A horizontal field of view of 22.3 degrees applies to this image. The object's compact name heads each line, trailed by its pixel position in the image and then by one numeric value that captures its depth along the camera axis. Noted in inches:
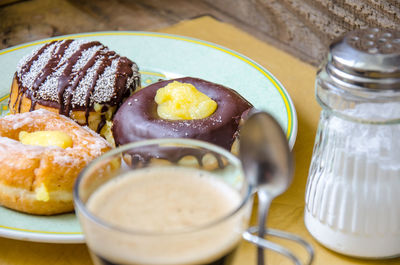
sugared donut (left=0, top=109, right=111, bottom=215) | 24.4
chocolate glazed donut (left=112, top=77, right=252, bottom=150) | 25.9
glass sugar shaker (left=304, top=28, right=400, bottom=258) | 22.2
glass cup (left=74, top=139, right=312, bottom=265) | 19.4
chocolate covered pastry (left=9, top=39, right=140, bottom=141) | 28.3
